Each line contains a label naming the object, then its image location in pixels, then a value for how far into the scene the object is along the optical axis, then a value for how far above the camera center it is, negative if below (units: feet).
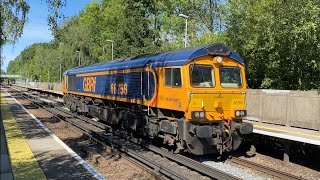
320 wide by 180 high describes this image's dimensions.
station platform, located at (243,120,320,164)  36.63 -5.26
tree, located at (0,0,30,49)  42.10 +8.64
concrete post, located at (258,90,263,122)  55.83 -2.86
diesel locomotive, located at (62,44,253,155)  37.50 -1.40
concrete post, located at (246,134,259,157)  42.96 -7.25
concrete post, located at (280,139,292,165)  38.70 -6.75
